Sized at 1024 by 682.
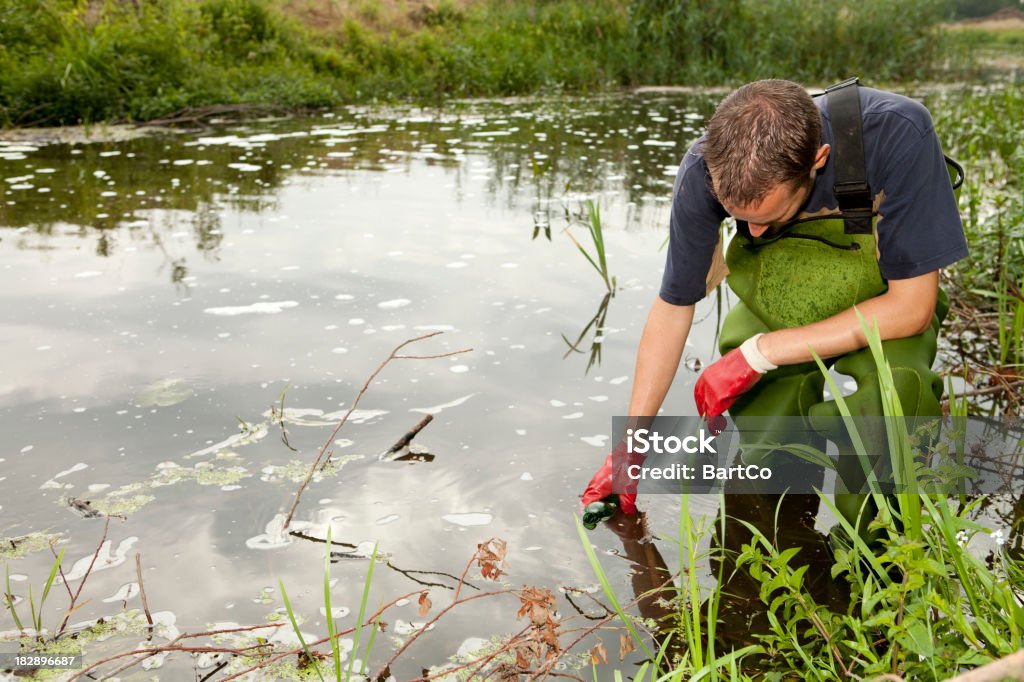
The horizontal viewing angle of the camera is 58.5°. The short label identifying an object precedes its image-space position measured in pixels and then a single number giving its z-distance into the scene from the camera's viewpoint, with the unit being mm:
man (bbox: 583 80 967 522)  2264
